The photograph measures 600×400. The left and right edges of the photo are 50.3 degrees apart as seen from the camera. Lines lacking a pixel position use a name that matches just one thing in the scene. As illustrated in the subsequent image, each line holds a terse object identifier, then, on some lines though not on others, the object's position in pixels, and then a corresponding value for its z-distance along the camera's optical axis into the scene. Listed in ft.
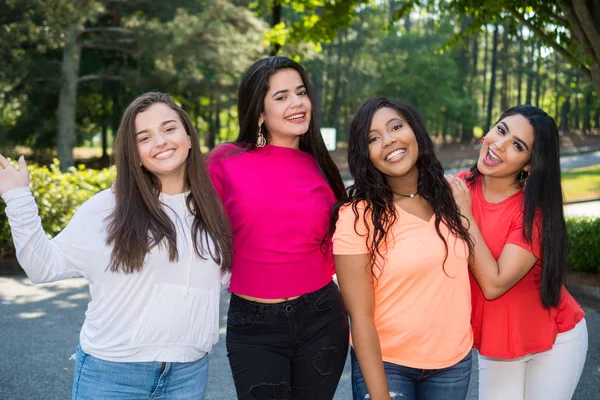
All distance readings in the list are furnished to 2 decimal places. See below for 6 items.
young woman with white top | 7.83
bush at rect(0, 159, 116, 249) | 28.76
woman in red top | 9.08
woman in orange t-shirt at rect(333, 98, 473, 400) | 8.20
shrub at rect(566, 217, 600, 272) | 26.50
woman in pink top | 9.00
